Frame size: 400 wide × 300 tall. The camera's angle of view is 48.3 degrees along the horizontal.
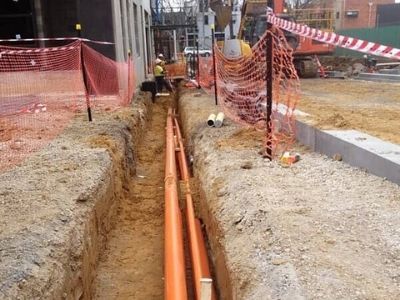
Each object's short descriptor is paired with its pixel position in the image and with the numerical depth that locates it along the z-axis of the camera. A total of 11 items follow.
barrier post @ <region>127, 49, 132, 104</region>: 12.90
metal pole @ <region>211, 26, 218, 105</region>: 10.72
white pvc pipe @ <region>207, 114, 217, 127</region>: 8.30
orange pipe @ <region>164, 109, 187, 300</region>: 3.46
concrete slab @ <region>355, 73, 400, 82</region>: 15.29
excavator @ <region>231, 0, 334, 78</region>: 15.32
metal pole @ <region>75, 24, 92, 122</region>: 8.40
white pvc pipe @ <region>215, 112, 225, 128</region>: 8.26
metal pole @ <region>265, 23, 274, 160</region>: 5.38
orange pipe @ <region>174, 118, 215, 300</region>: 4.05
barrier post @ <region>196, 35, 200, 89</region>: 16.11
